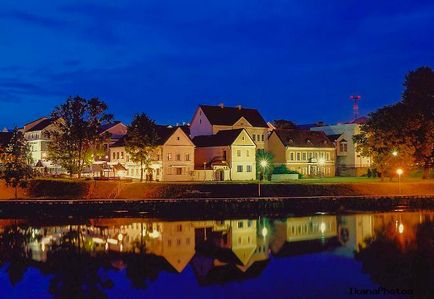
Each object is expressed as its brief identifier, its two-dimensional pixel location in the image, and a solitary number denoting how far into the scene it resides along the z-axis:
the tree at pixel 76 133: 82.44
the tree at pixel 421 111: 81.75
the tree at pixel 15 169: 76.00
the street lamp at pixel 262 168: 72.57
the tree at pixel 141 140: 77.94
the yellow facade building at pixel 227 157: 85.69
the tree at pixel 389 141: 80.81
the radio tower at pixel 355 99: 125.44
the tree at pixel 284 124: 135.50
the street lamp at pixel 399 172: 81.05
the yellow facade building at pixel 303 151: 97.62
